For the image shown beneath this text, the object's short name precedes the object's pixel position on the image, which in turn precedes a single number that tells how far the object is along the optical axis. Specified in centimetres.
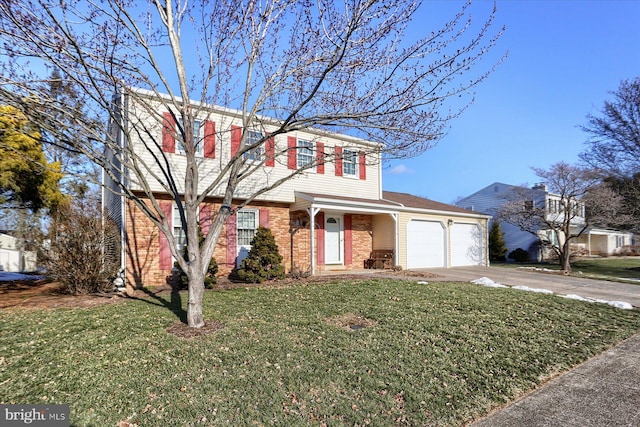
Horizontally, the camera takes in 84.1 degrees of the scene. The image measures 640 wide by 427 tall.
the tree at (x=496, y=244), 2562
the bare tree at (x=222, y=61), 527
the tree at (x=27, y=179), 1123
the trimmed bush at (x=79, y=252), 831
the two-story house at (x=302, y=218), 1023
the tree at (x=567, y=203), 1675
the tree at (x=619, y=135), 2003
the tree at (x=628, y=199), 1882
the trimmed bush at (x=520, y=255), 2572
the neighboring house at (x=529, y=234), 2652
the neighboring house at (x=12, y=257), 1903
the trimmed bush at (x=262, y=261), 1061
